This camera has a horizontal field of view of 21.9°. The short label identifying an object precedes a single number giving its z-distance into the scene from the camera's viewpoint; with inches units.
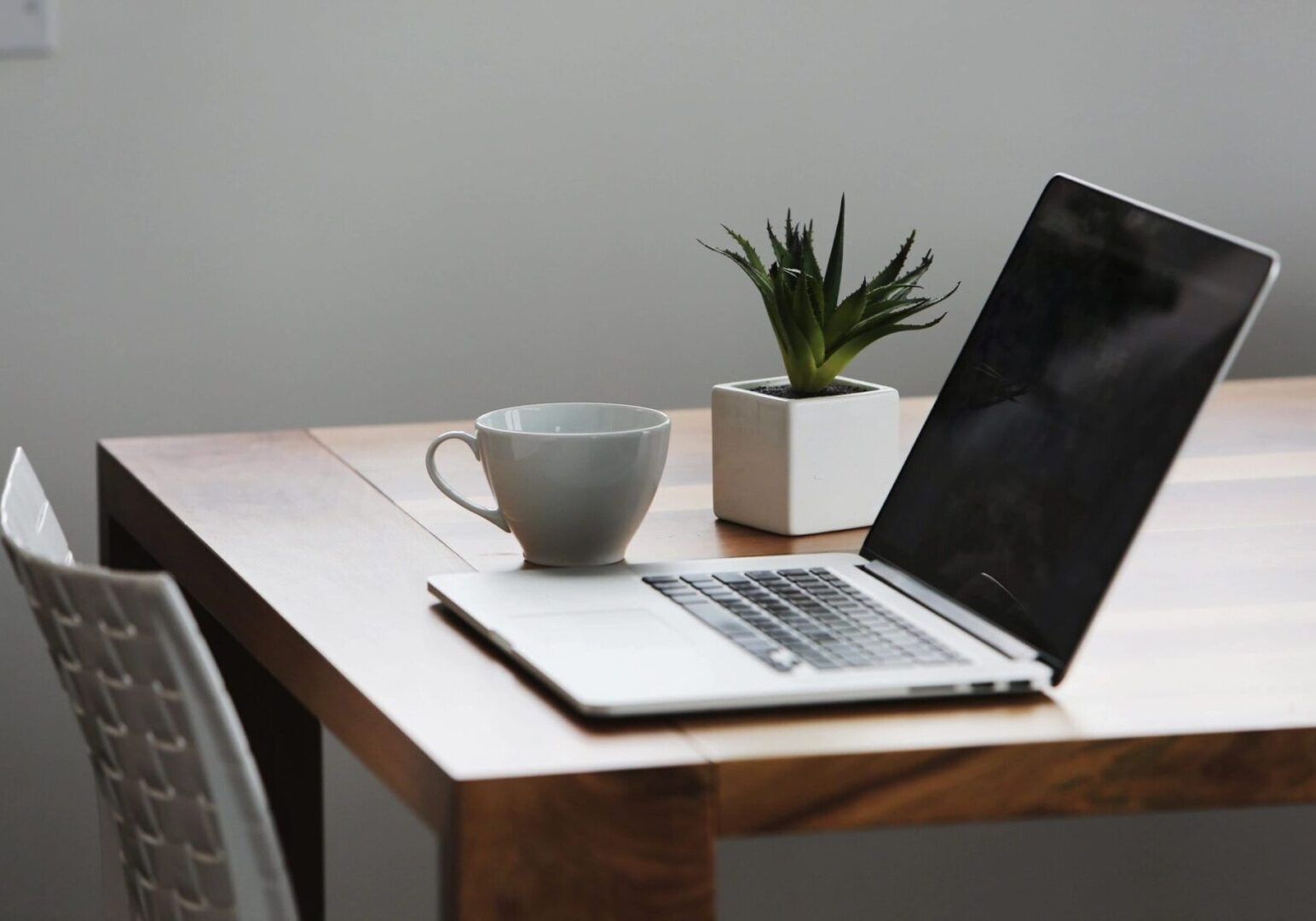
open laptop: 72.2
